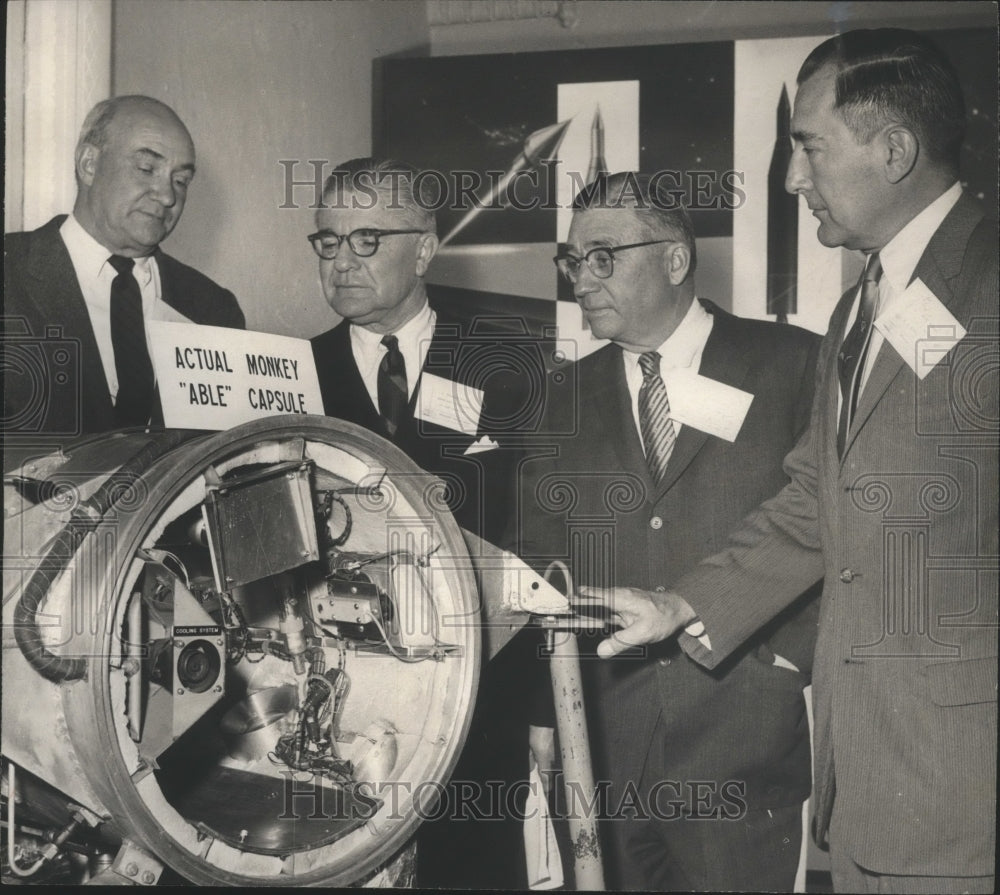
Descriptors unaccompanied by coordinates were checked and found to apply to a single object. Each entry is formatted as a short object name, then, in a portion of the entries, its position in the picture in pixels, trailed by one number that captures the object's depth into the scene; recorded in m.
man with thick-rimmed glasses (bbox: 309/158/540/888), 2.13
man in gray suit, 1.91
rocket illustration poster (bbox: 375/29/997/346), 2.09
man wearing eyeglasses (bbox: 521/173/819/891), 2.07
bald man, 2.13
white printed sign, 2.05
